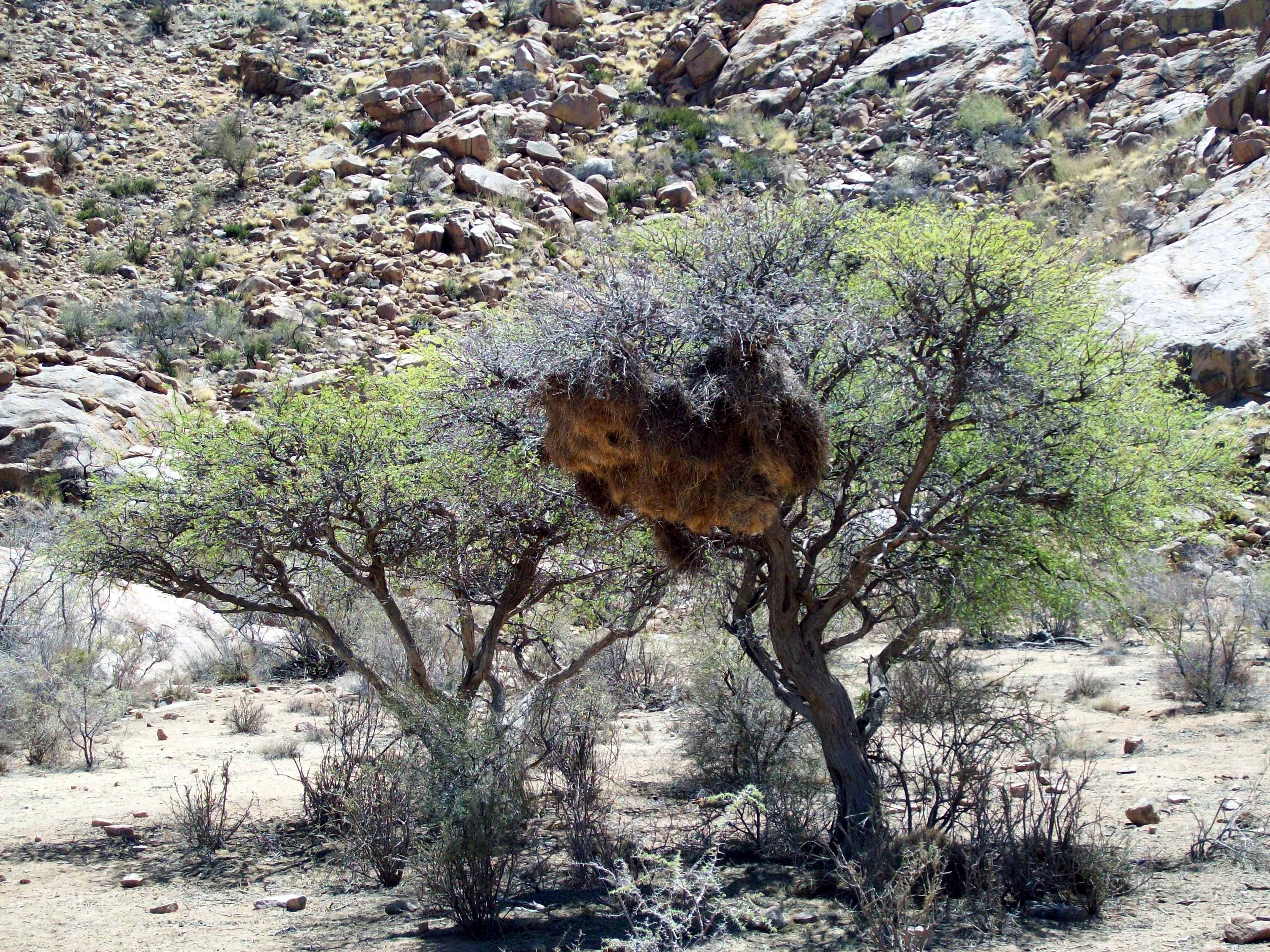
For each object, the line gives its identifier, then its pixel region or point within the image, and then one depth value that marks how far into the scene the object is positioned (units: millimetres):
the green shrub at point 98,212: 33156
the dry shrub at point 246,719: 15812
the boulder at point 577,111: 41656
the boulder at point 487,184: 35375
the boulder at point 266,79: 41938
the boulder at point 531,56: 44219
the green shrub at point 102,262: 31297
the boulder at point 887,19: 44750
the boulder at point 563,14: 48656
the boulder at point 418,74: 40844
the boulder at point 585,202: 35781
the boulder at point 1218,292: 22906
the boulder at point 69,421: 22719
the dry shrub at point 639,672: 17859
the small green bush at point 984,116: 38438
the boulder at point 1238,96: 30484
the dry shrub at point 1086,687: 16078
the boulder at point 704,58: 46188
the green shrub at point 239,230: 33844
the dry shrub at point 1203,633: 14242
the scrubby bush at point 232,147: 36750
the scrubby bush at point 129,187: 34875
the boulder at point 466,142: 37375
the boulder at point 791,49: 43906
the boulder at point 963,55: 40906
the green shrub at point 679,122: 41531
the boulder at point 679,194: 35844
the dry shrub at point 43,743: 13344
